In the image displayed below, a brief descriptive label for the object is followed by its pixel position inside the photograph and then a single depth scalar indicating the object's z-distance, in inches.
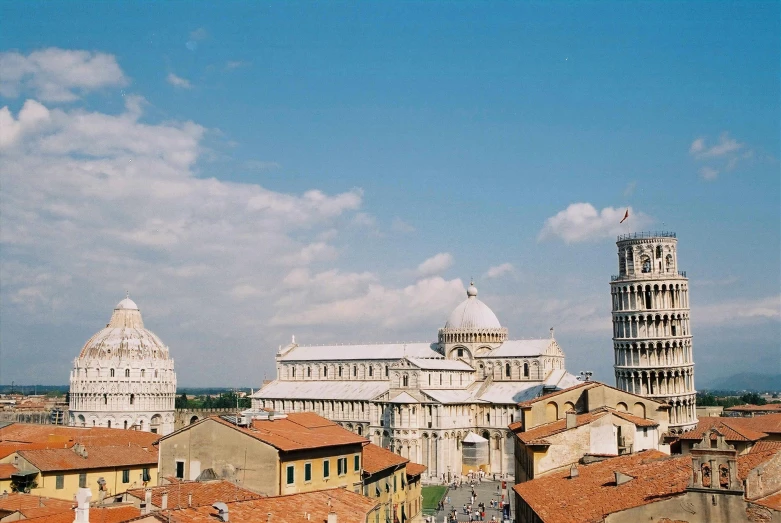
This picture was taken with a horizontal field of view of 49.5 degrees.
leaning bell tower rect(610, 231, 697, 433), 3400.6
